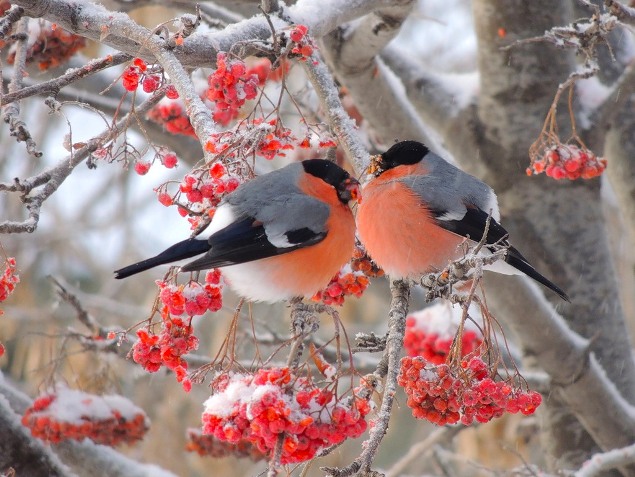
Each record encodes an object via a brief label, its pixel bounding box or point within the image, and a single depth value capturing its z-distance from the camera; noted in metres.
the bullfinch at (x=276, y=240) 4.39
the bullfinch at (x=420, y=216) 5.39
